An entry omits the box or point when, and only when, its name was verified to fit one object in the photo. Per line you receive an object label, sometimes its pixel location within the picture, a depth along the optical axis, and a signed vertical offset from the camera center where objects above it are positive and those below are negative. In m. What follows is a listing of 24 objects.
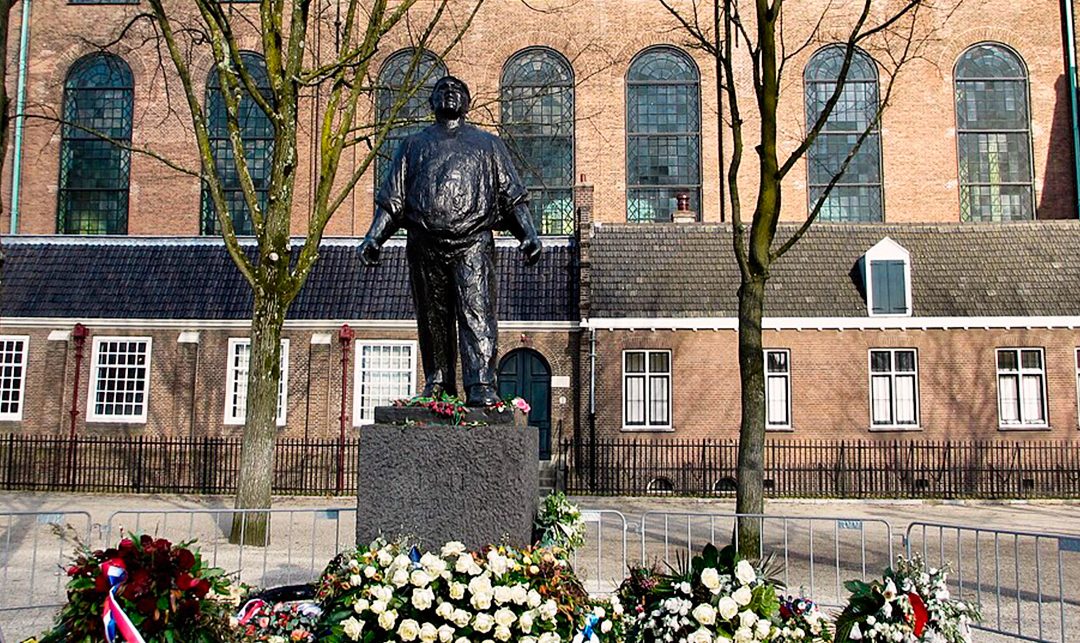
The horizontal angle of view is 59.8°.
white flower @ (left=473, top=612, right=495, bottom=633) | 4.95 -1.11
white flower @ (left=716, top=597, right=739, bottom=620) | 5.11 -1.05
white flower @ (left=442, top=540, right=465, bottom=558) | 5.36 -0.79
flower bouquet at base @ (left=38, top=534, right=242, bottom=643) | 4.79 -0.97
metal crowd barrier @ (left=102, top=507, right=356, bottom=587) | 11.43 -1.99
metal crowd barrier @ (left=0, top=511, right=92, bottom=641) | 8.86 -2.03
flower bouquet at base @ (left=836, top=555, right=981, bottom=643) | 6.03 -1.28
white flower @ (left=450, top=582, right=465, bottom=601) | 5.02 -0.96
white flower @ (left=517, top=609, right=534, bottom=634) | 4.95 -1.10
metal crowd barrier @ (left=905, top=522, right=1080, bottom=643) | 8.89 -2.04
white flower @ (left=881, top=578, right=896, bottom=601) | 6.06 -1.14
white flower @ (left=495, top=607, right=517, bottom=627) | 4.93 -1.08
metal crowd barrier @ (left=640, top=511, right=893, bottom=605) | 10.88 -1.97
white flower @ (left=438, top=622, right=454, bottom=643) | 4.94 -1.17
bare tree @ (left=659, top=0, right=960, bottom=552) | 12.12 +2.35
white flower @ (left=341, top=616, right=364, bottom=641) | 5.00 -1.15
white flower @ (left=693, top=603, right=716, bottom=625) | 5.10 -1.09
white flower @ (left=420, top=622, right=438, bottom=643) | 4.96 -1.17
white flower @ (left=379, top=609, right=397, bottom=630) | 4.99 -1.11
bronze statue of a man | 6.57 +1.29
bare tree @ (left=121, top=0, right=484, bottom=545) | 13.58 +3.59
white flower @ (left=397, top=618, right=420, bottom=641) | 4.93 -1.15
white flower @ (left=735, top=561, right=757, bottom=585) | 5.23 -0.89
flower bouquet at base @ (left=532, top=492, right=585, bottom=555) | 6.55 -0.80
